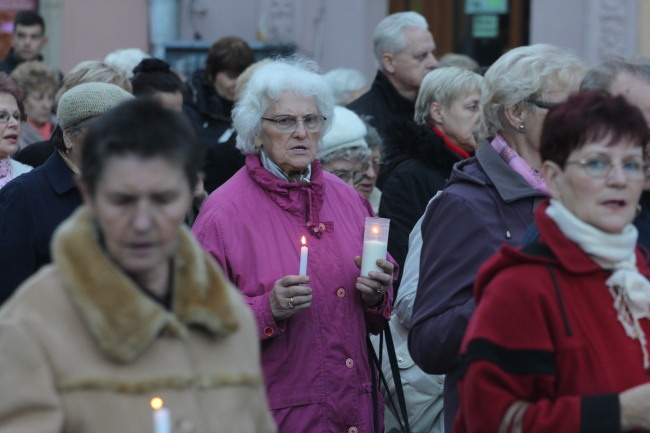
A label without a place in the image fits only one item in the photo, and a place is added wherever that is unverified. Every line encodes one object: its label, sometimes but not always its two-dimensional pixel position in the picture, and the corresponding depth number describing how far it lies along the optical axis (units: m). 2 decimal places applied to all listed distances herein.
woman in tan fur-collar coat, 5.96
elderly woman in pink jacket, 9.52
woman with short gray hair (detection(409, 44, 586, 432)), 8.66
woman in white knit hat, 12.87
